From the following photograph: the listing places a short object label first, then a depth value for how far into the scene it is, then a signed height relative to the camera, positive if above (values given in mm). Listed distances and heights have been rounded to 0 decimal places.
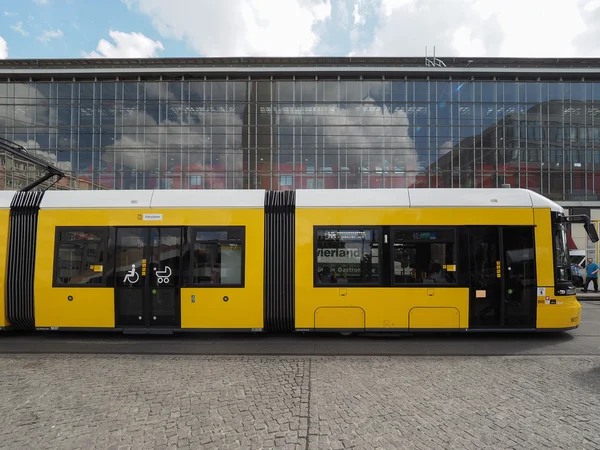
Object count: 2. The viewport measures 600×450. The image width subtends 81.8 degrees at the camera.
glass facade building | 37406 +12998
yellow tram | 7137 -442
